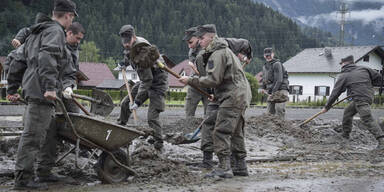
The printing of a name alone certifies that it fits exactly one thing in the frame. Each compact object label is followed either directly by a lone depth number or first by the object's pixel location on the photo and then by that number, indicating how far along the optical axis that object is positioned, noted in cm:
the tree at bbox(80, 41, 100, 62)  8444
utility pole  6806
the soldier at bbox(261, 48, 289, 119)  1095
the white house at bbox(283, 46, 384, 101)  5103
